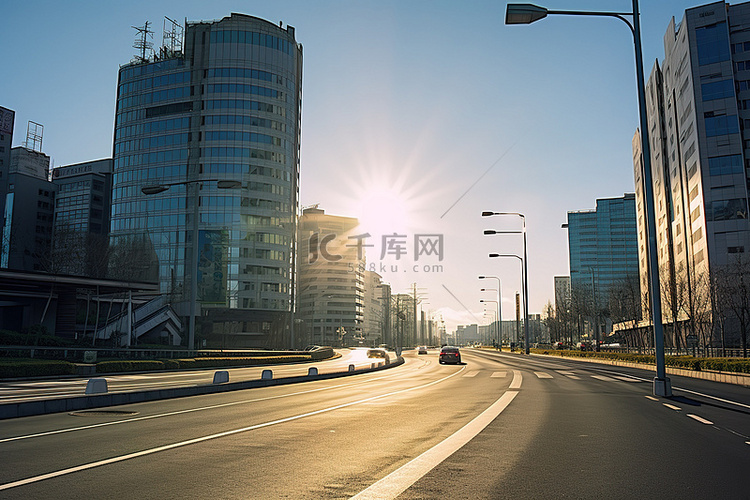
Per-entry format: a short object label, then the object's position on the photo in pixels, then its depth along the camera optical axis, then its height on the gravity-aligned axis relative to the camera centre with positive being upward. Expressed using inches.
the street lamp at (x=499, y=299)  3718.0 +209.5
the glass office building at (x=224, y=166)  3826.3 +1099.2
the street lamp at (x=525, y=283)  2344.9 +197.4
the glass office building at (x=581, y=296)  4125.0 +267.7
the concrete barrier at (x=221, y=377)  782.5 -60.6
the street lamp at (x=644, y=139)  615.5 +214.2
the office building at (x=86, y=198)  5275.6 +1212.4
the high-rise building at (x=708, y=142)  2795.3 +956.7
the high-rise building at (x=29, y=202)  5201.8 +1190.8
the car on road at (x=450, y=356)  1814.7 -73.5
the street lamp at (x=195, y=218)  1183.9 +266.1
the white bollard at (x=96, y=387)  584.7 -54.6
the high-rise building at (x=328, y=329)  7672.2 +37.9
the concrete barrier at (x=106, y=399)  483.9 -65.7
